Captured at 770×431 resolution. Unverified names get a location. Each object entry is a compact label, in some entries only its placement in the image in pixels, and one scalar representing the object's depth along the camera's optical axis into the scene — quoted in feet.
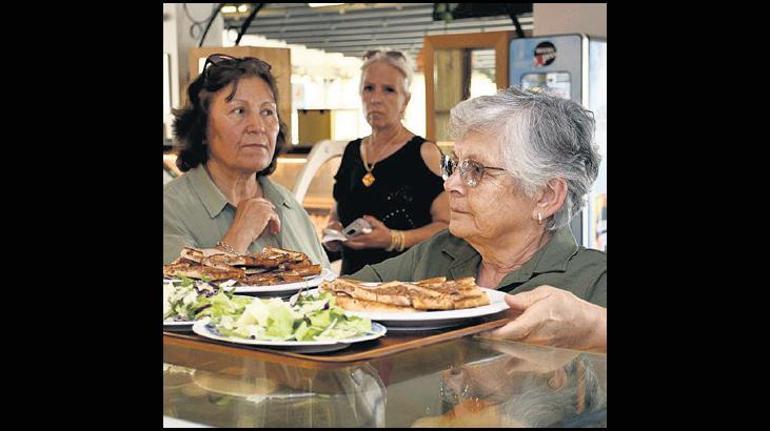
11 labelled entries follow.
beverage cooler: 14.33
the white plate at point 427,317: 5.44
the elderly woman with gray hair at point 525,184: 6.68
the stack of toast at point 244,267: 7.16
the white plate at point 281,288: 6.89
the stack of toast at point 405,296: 5.64
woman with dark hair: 7.97
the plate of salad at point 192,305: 5.53
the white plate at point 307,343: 4.97
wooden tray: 4.85
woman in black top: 10.55
